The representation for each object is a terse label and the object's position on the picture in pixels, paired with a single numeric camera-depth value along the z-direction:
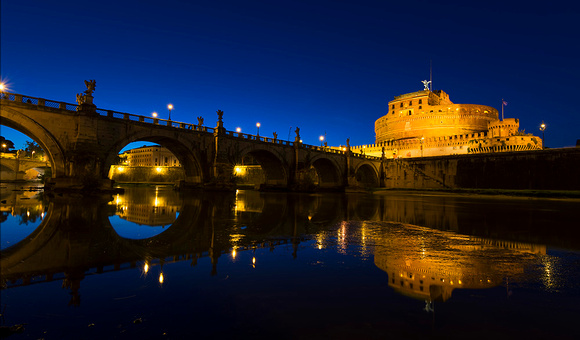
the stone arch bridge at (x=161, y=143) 22.78
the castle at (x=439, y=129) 70.00
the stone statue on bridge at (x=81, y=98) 24.74
